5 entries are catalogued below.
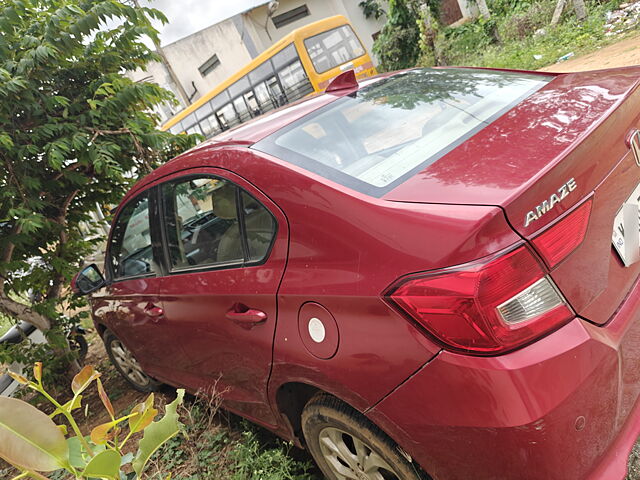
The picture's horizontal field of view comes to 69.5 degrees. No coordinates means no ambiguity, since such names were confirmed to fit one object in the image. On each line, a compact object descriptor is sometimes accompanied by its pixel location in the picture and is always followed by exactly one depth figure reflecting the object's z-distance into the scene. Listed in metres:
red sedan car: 1.22
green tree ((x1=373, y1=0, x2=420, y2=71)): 15.66
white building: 24.64
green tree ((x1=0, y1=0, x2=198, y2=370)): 3.37
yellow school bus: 12.58
